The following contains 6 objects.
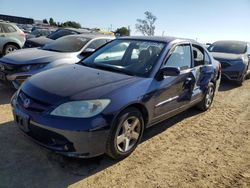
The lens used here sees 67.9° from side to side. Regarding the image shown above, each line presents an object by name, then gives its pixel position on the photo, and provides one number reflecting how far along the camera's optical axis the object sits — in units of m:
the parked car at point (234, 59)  6.19
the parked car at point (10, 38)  7.24
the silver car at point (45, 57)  3.81
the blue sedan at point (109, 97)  2.10
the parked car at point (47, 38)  6.61
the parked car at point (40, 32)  12.98
